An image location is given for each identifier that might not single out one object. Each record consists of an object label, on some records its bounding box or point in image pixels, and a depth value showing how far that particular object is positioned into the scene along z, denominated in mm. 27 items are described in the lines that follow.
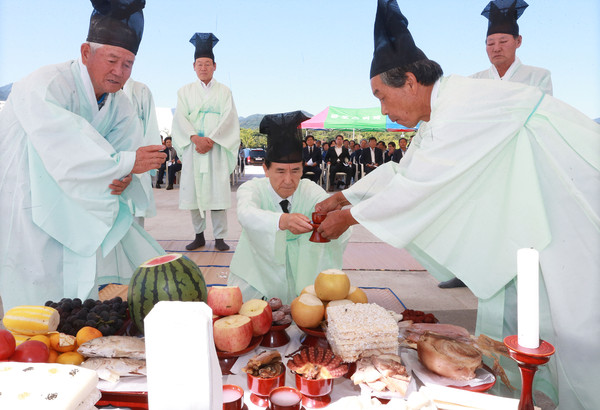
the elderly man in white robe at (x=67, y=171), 1931
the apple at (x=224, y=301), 1348
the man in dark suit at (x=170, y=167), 13013
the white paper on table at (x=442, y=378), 1085
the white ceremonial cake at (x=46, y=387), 723
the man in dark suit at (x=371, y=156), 14527
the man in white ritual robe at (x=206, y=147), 5020
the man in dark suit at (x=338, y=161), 14141
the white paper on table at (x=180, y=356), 611
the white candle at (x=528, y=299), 758
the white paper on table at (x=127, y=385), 1038
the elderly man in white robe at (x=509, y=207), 1460
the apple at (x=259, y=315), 1312
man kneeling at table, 2240
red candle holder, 748
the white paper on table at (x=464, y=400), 943
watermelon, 1344
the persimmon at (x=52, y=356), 1124
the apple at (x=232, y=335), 1210
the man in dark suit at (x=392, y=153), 14241
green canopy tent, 15688
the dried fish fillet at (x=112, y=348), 1109
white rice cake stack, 1178
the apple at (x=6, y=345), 945
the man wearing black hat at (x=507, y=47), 3086
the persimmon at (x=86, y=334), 1192
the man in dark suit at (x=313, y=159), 13375
